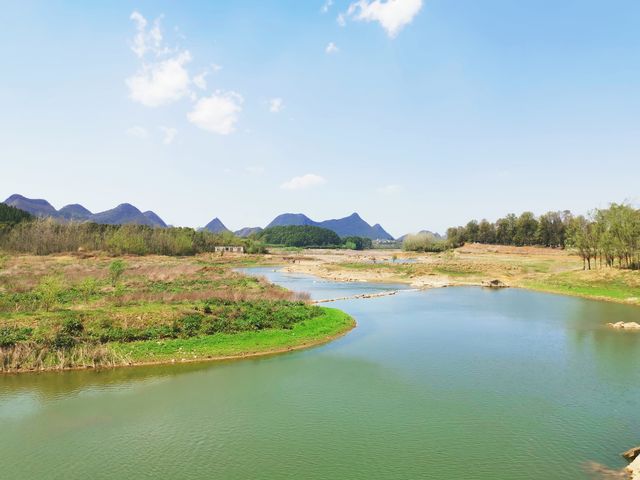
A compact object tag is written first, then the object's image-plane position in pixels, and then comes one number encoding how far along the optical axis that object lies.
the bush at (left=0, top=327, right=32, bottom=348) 26.88
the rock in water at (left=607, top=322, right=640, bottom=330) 41.16
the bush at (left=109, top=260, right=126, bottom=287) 52.88
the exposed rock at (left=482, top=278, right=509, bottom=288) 82.06
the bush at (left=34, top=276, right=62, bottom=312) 32.69
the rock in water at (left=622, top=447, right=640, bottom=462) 15.91
